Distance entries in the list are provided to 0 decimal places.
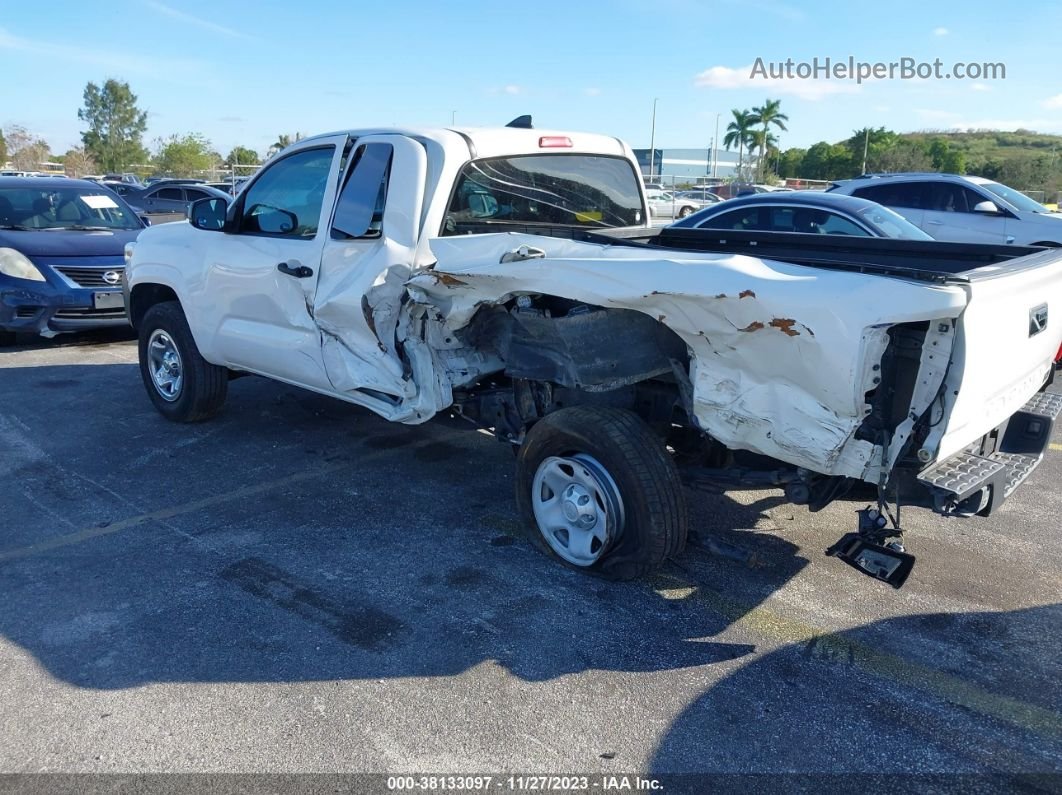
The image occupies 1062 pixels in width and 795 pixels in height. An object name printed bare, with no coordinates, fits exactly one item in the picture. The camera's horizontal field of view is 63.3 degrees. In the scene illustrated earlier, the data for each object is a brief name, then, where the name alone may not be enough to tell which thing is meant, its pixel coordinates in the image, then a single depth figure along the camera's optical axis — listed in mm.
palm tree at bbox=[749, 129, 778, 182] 77500
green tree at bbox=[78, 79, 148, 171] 71375
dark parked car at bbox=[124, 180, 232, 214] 20422
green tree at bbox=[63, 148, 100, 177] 54741
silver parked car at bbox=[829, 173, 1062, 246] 12109
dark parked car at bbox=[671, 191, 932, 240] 8109
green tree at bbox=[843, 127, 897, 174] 58753
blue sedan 8625
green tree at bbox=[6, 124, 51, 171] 55131
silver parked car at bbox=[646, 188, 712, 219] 27997
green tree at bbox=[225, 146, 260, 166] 60912
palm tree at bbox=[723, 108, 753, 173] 78031
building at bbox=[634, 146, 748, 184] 69188
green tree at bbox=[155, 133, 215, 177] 61156
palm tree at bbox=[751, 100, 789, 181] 76875
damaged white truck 3105
